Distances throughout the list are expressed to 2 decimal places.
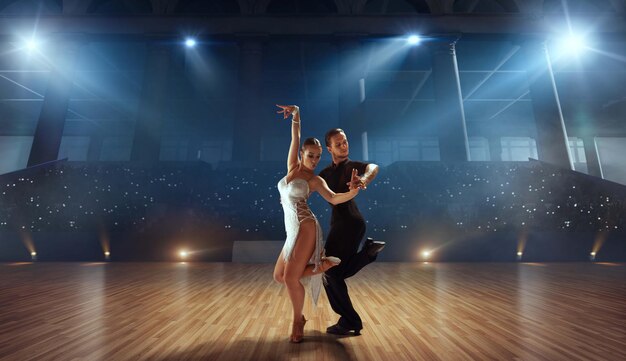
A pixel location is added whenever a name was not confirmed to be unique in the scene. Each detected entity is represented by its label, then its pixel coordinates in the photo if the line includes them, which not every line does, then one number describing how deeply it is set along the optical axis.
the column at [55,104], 10.22
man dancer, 2.27
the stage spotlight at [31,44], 11.40
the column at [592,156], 20.67
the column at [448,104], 10.09
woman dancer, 2.07
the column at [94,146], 23.42
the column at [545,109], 10.23
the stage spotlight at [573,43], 11.62
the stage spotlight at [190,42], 11.38
